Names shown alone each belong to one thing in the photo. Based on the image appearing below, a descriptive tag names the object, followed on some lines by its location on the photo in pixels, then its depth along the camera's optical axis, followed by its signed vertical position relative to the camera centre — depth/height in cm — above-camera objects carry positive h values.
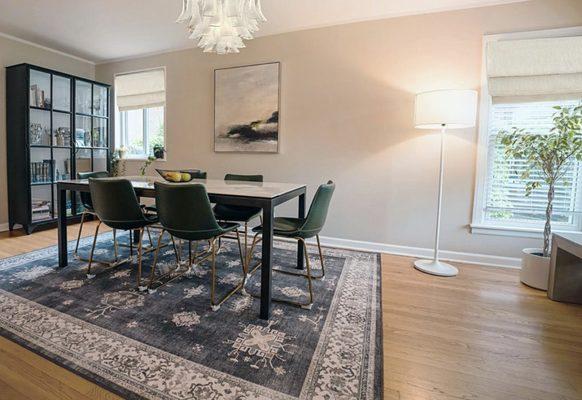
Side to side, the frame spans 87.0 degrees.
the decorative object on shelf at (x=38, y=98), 383 +85
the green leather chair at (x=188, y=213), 188 -28
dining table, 187 -19
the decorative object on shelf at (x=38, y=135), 390 +39
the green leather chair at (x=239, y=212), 283 -39
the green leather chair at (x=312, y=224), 204 -35
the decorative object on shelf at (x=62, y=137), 421 +39
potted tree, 233 +20
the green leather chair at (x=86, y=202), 287 -34
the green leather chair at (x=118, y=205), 222 -28
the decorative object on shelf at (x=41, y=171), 394 -8
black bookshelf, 377 +42
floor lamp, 252 +56
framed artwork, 365 +77
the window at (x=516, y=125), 268 +45
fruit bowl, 258 -7
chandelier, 194 +98
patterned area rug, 138 -93
